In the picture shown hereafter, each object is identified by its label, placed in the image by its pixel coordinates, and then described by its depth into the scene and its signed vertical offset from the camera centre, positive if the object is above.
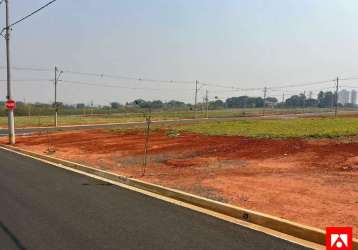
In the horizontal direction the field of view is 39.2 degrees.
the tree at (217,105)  158.52 -1.35
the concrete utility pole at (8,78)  30.25 +1.12
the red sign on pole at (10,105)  29.81 -0.49
